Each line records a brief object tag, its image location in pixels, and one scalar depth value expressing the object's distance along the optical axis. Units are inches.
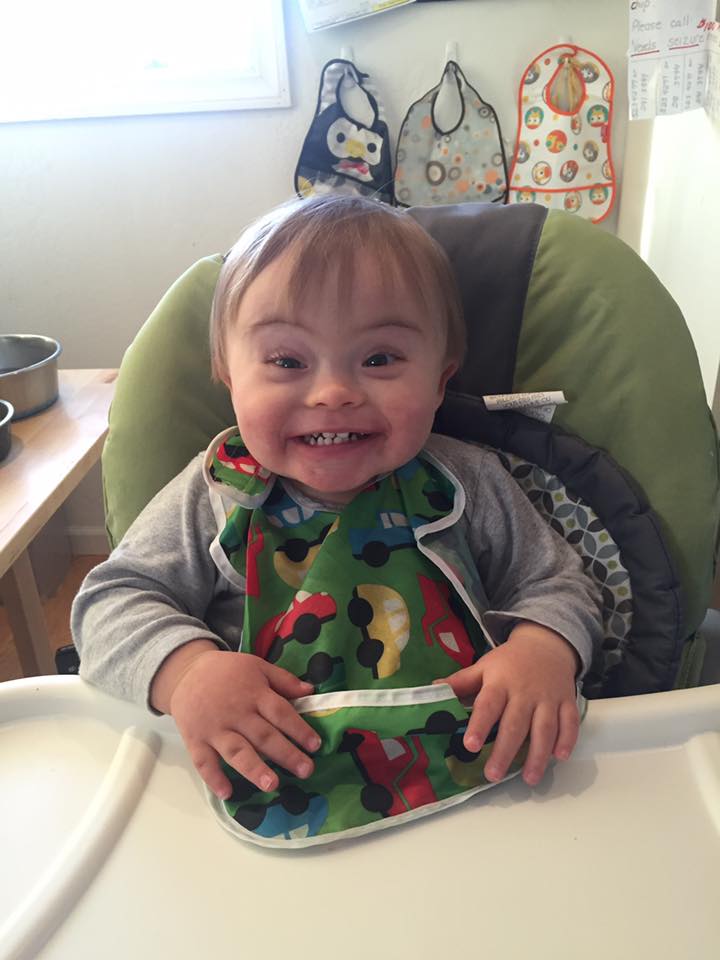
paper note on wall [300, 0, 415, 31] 58.7
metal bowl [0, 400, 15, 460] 50.7
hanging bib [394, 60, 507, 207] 61.1
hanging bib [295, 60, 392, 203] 61.6
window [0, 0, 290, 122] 64.8
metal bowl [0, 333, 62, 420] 56.2
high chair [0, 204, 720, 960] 21.3
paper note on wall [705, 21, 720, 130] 45.4
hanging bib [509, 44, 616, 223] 59.3
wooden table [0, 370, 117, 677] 45.9
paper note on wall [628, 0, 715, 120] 47.4
